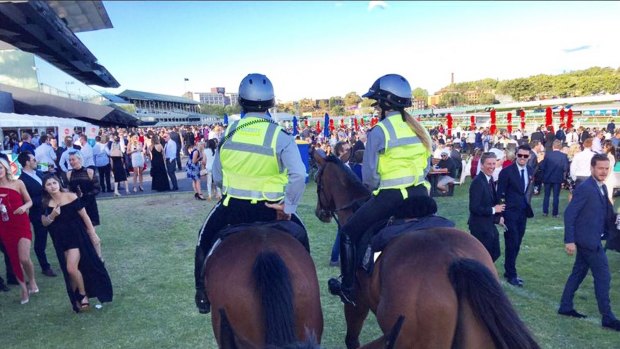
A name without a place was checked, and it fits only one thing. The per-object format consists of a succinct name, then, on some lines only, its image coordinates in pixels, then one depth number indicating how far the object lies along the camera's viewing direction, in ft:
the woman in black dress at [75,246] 17.62
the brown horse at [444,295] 7.32
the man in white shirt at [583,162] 30.07
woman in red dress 19.01
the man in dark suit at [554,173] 31.86
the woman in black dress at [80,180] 23.15
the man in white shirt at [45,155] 41.27
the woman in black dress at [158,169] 44.22
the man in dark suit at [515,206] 19.90
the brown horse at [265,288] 7.82
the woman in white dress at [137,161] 47.14
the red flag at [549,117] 60.19
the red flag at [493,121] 65.48
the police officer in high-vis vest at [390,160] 10.62
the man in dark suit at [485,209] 18.56
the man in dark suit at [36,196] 22.85
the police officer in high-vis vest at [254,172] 10.07
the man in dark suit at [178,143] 66.24
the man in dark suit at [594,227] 15.08
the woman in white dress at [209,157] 41.39
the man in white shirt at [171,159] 48.19
